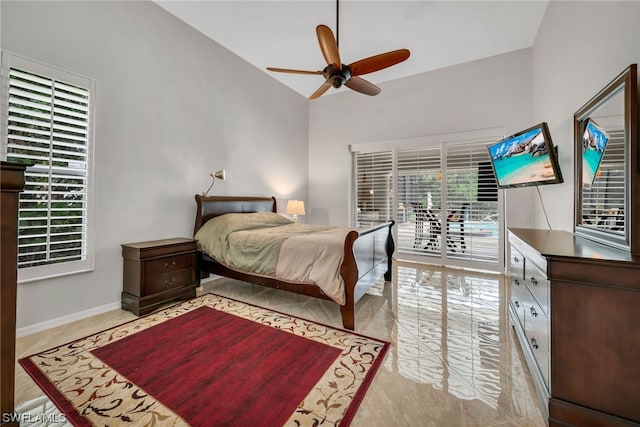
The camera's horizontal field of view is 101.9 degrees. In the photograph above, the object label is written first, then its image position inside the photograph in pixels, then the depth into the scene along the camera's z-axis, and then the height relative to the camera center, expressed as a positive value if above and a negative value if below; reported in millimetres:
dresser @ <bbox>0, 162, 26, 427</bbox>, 1096 -291
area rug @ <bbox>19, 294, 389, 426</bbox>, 1396 -1051
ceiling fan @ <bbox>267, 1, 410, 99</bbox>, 2326 +1541
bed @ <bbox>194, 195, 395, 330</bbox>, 2338 -450
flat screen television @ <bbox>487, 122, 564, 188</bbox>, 2340 +584
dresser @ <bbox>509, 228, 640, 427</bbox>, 1104 -536
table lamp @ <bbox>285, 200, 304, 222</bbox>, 4988 +148
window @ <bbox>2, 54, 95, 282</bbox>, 2143 +485
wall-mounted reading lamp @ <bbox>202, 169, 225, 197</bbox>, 3686 +553
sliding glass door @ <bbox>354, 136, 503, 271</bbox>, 4281 +273
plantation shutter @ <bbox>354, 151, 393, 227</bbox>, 5176 +593
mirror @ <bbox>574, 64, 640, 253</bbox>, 1390 +332
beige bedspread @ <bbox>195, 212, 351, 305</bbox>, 2412 -361
